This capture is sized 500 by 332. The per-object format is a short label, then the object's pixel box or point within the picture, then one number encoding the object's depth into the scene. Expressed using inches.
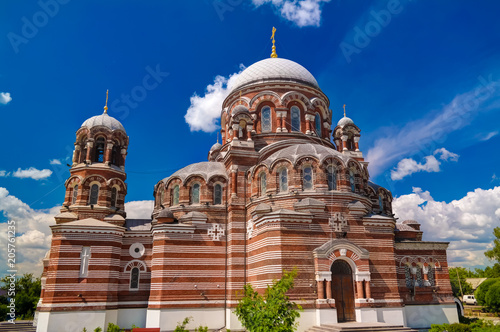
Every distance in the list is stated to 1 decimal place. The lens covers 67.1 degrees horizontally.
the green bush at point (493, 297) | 1290.0
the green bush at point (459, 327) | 696.4
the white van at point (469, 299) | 2016.5
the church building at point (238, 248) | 715.4
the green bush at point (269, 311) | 503.7
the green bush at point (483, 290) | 1403.8
